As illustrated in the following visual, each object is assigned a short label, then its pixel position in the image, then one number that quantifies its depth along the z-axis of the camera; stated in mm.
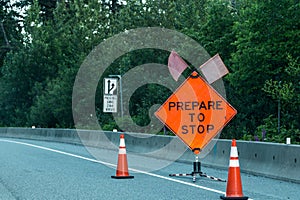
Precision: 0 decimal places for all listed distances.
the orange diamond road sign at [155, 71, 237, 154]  13891
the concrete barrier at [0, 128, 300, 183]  13594
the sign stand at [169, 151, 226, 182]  13394
